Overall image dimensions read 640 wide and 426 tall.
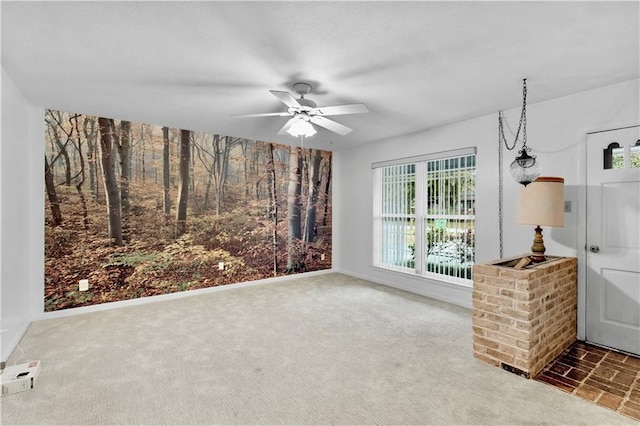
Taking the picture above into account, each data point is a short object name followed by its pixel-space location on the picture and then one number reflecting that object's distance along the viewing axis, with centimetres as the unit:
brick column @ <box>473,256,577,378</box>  237
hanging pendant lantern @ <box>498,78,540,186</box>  284
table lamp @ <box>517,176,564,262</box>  279
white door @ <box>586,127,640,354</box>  281
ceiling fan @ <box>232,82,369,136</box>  271
